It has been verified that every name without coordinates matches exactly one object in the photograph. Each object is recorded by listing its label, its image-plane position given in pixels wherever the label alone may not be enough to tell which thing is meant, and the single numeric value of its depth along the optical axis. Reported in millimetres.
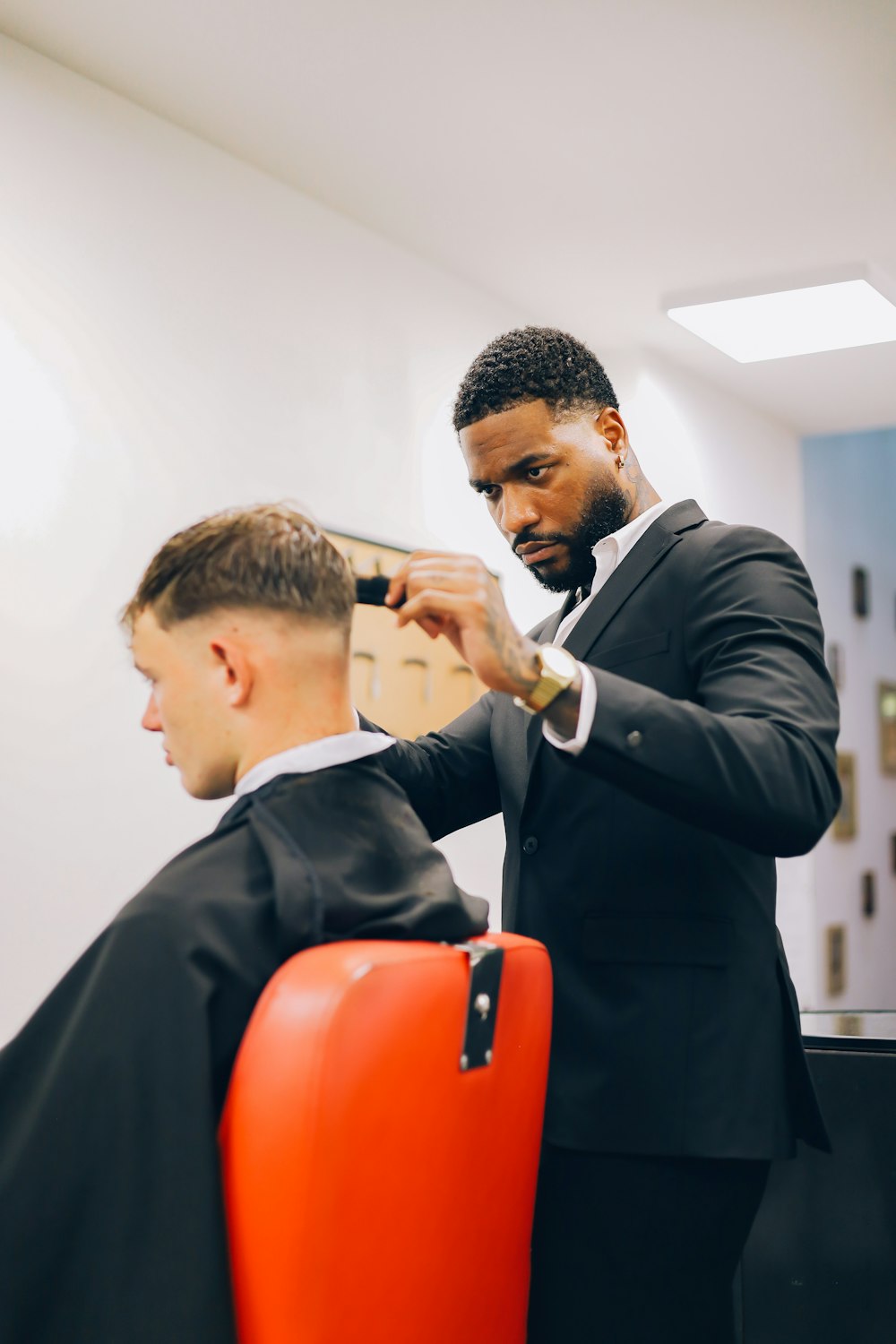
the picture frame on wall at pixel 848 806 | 6531
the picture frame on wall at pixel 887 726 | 7180
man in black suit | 1255
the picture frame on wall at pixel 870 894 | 6891
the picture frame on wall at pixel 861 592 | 6945
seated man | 1090
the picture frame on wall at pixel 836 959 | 6359
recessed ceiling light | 4480
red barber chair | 1042
